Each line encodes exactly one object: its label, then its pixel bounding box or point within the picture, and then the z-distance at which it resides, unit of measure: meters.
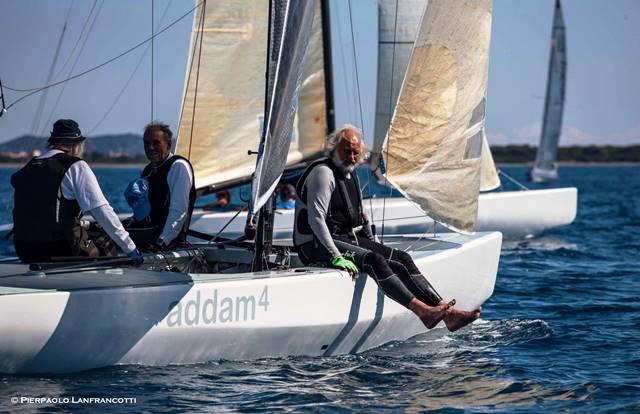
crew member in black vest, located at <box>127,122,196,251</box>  13.17
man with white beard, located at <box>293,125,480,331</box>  12.75
